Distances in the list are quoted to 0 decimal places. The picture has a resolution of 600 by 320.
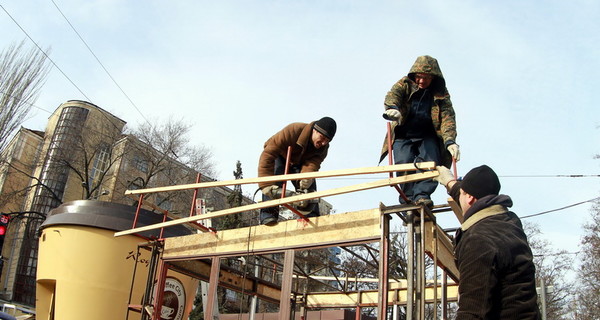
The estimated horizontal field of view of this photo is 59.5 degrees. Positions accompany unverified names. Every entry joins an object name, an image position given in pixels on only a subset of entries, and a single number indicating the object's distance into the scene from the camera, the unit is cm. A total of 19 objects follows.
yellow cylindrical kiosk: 788
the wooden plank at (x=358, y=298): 735
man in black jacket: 289
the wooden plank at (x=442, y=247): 493
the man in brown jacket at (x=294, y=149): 616
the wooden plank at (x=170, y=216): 716
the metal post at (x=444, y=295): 476
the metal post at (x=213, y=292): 626
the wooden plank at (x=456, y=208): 523
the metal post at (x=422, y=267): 436
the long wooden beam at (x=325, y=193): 447
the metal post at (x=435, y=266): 402
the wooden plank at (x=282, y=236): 519
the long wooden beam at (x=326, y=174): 447
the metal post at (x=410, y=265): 434
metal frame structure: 455
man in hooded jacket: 590
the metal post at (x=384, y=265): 453
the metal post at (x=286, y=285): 555
